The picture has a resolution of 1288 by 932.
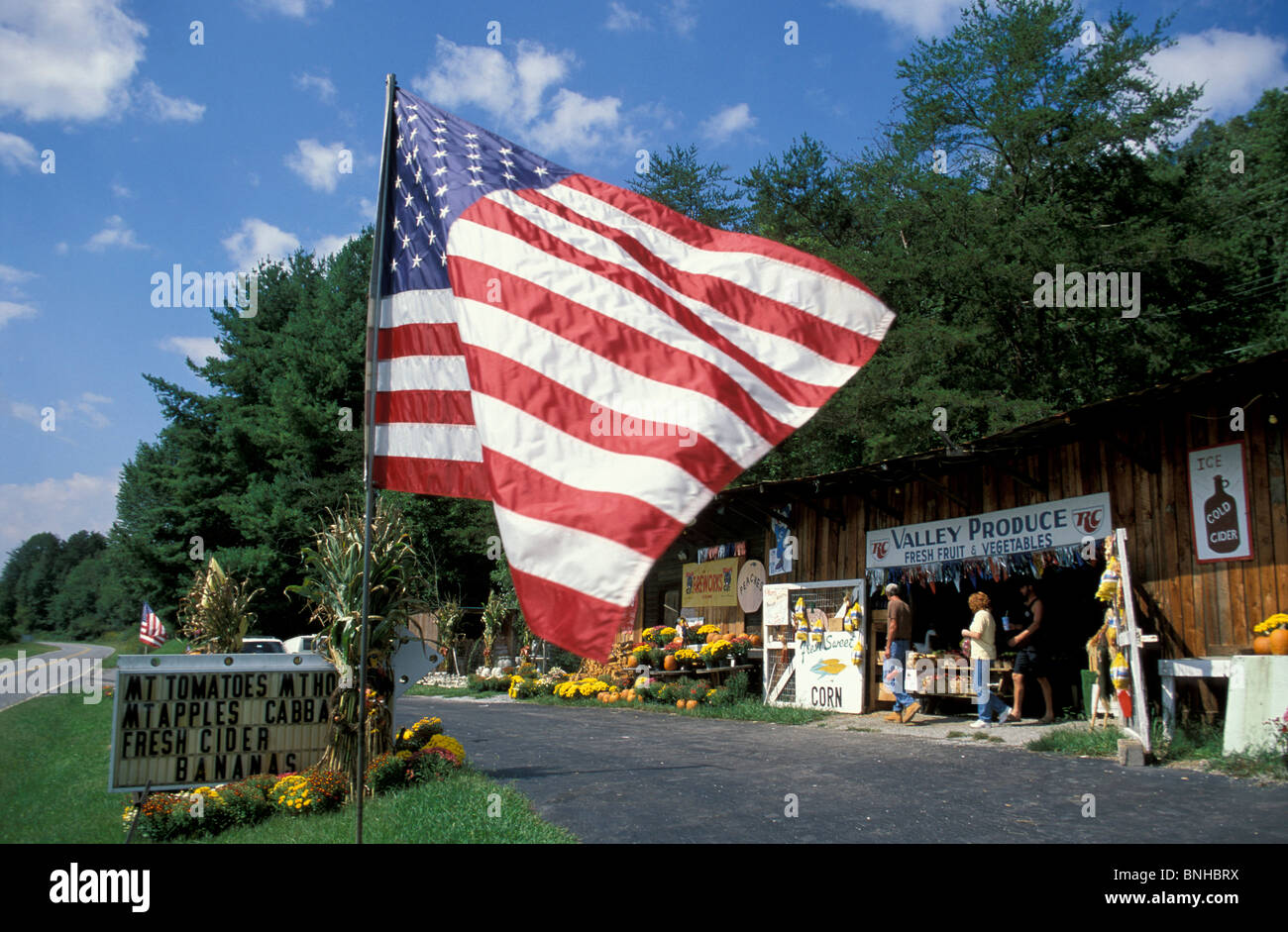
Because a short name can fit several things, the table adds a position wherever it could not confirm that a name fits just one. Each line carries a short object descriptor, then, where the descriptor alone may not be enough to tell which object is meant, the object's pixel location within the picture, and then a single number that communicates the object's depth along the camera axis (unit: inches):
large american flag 154.6
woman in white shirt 526.3
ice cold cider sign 434.0
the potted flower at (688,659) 785.6
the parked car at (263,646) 1011.9
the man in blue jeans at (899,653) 573.0
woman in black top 523.5
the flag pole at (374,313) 191.9
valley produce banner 512.4
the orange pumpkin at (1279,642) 383.2
